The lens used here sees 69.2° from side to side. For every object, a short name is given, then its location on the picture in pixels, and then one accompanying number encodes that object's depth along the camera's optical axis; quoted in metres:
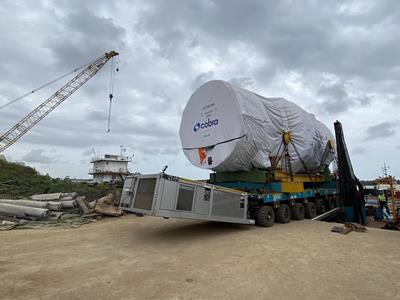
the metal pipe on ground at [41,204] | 14.14
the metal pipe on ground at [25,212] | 13.06
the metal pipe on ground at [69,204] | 14.66
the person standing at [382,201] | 14.44
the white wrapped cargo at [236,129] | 9.99
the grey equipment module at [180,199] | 7.53
